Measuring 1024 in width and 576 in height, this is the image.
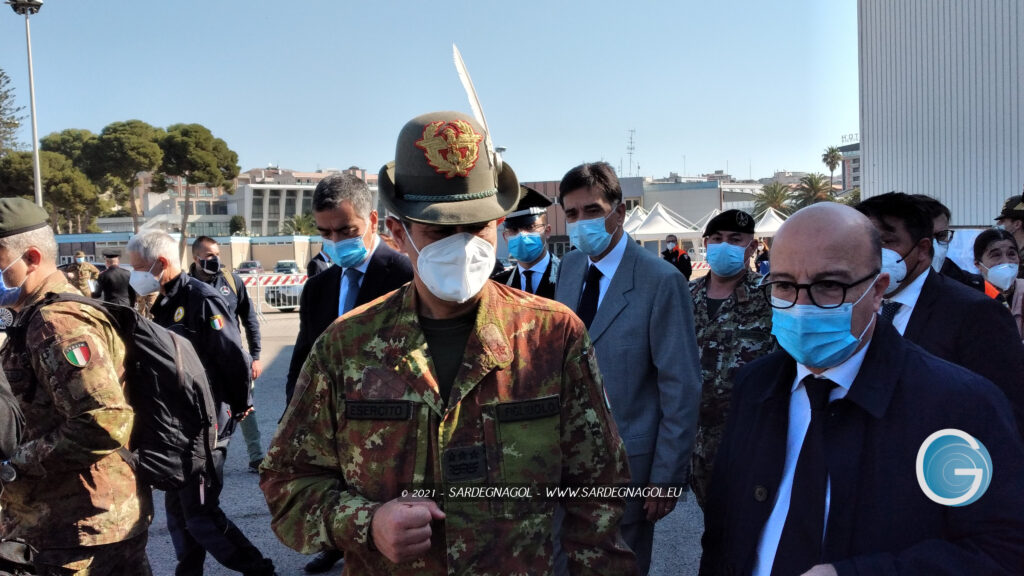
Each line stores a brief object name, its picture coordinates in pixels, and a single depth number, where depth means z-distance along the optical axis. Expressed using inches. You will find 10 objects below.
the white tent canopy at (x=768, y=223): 1178.0
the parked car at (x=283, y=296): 935.7
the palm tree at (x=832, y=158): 3329.2
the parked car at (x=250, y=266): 1798.2
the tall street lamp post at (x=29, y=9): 800.9
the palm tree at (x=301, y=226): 2977.4
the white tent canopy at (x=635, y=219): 1199.9
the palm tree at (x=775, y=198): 2778.1
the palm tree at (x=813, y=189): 2701.8
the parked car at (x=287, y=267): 1567.4
